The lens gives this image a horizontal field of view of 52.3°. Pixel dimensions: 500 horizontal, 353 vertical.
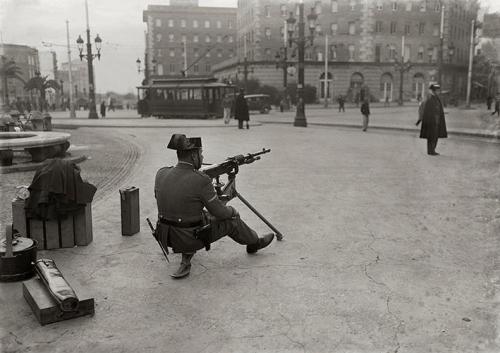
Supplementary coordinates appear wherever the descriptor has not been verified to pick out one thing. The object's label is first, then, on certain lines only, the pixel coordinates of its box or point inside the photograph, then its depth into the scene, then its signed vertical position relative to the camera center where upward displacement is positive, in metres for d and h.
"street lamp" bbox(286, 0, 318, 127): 24.18 +0.47
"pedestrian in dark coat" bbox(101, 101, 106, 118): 40.83 -0.72
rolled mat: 3.72 -1.40
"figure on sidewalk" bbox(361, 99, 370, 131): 21.05 -0.54
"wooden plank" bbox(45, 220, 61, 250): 5.41 -1.41
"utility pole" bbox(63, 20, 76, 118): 38.92 -0.40
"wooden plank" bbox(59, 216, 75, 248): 5.46 -1.41
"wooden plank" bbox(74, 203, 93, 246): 5.51 -1.35
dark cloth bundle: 5.16 -0.92
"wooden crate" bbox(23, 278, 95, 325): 3.69 -1.49
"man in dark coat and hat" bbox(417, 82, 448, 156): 13.08 -0.57
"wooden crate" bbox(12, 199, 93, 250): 5.30 -1.35
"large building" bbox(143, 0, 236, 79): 85.00 +10.85
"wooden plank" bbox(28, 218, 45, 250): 5.34 -1.36
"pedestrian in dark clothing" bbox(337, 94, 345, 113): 43.75 -0.39
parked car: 42.47 -0.40
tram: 33.88 +0.13
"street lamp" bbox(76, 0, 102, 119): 34.31 +2.87
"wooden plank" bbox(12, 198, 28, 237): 5.26 -1.19
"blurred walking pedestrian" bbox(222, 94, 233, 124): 26.39 -0.44
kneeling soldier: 4.50 -0.92
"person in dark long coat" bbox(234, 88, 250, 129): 22.34 -0.47
